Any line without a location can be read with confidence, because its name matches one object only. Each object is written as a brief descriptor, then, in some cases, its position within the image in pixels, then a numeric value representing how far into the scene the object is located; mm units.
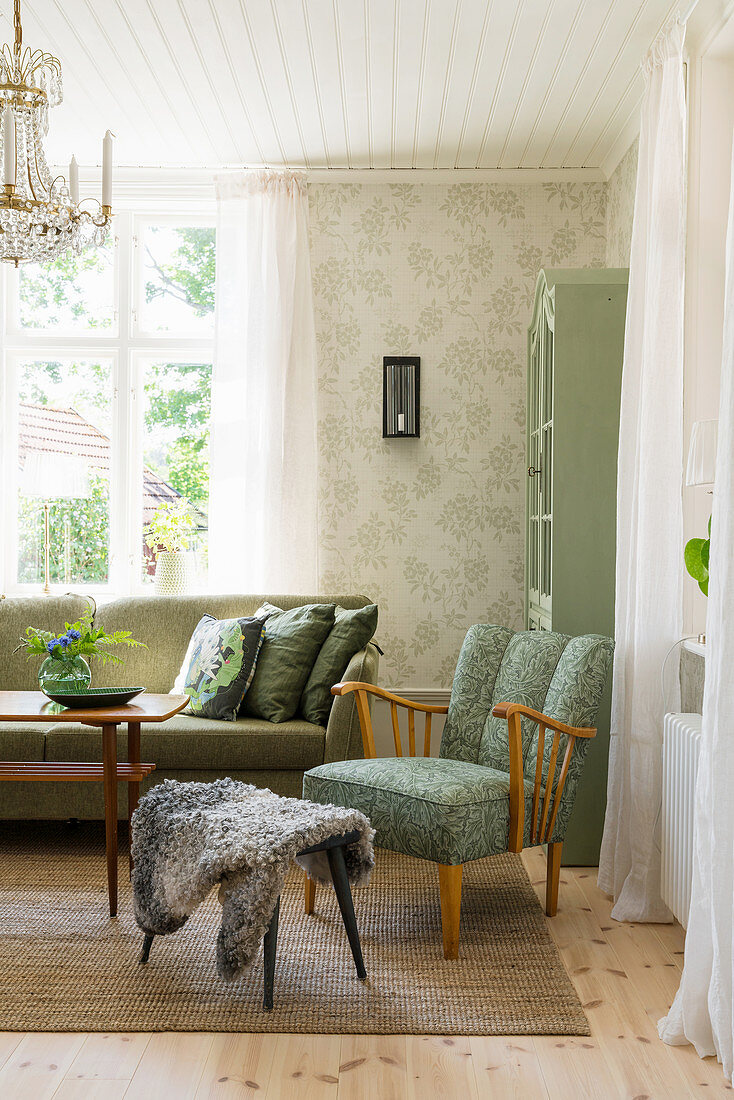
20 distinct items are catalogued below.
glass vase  2928
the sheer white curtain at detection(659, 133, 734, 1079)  1895
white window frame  4410
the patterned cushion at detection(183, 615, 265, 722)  3502
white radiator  2438
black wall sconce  4219
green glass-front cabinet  3314
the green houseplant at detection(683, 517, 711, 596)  2504
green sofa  3365
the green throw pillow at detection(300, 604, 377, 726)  3498
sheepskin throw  2121
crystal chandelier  2566
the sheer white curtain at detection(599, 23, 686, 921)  2789
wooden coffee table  2777
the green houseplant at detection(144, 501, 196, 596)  4242
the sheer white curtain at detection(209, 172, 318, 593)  4195
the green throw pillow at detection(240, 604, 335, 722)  3514
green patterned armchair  2533
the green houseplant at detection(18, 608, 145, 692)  2924
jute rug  2174
